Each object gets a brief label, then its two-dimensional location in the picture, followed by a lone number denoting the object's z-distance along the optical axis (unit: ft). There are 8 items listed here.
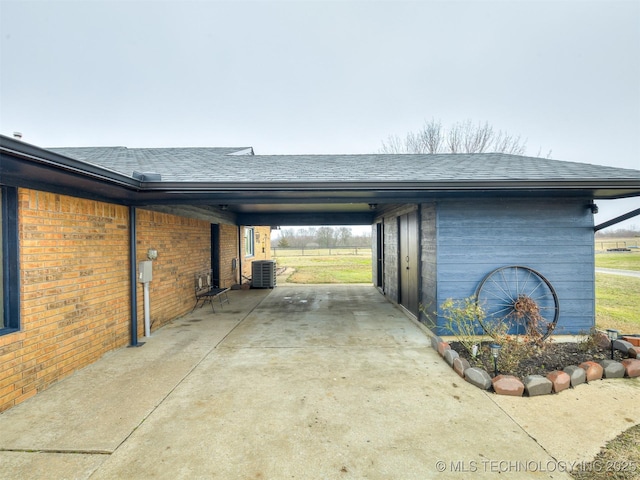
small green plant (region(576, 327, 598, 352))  13.01
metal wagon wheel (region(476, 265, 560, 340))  15.74
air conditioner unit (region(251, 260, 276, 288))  34.78
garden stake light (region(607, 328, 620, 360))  12.16
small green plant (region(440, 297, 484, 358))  13.00
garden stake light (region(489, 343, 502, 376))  10.95
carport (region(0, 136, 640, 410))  9.95
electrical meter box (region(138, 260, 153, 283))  15.70
